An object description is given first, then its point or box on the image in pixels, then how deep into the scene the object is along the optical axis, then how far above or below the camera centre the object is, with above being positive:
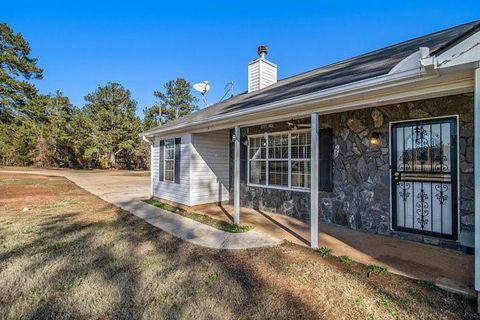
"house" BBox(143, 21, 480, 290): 2.92 +0.28
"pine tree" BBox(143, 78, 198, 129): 36.88 +8.99
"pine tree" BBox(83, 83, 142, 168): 30.92 +4.35
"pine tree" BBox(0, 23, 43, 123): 23.81 +8.54
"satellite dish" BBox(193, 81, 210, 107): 11.81 +3.40
